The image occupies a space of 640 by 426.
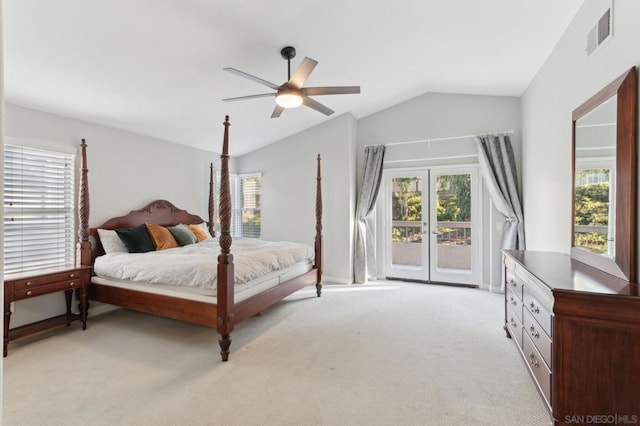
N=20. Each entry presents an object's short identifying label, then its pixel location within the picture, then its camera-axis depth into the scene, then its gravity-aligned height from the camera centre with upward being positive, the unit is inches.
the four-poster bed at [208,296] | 108.7 -32.2
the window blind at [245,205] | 249.4 +5.7
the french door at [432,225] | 195.2 -7.8
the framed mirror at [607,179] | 76.0 +10.0
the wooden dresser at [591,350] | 65.3 -29.9
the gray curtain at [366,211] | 208.8 +1.1
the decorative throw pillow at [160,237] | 164.2 -13.7
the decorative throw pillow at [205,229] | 198.8 -11.4
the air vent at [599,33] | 85.6 +52.4
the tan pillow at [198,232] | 192.0 -12.7
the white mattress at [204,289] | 114.0 -30.7
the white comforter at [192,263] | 115.1 -21.4
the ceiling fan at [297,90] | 104.7 +45.2
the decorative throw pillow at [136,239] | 155.1 -14.3
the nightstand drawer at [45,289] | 111.8 -30.1
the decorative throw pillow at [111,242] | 150.6 -15.0
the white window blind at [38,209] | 126.6 +0.7
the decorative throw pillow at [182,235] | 176.4 -13.5
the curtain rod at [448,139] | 179.7 +47.2
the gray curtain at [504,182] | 173.9 +18.2
